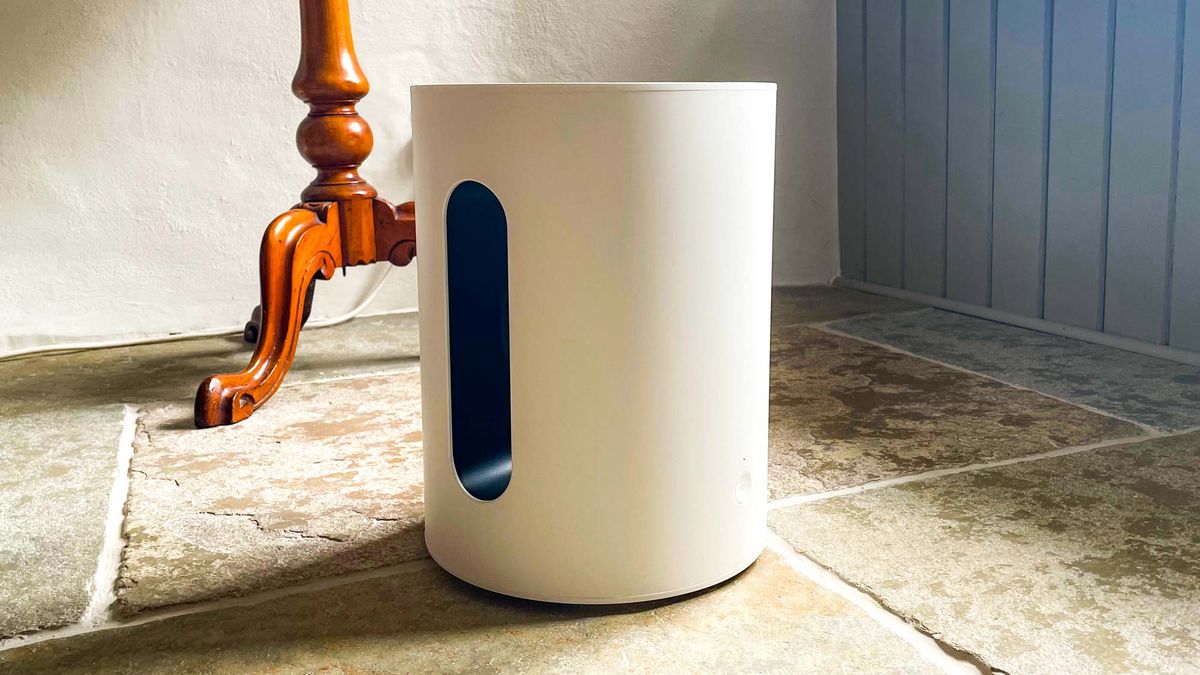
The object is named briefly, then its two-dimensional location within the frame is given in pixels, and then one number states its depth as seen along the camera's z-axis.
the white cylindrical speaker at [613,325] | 0.77
